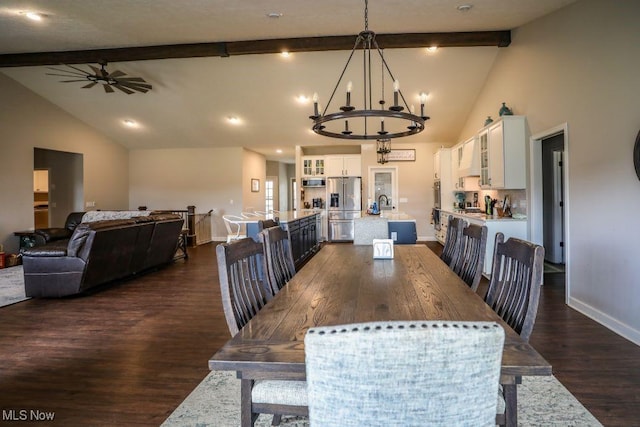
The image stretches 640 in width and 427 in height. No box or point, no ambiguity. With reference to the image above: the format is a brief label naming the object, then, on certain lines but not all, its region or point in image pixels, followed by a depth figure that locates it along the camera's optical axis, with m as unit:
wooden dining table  1.07
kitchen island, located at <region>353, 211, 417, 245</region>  3.40
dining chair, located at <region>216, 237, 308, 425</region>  1.35
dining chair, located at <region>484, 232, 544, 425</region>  1.27
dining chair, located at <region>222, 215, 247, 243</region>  9.60
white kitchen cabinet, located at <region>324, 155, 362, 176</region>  9.71
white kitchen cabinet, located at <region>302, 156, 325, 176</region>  9.91
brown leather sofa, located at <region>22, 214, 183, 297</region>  4.36
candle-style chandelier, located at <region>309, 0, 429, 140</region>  2.70
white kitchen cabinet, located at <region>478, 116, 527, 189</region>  5.11
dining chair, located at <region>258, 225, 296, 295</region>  2.15
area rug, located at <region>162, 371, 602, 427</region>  1.94
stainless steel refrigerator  9.52
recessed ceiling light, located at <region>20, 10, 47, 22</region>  4.66
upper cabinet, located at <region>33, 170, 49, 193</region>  9.77
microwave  9.82
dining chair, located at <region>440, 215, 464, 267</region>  2.92
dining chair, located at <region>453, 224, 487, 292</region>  2.29
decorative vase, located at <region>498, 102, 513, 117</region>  5.48
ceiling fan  5.78
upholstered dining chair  0.69
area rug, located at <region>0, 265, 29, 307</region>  4.39
